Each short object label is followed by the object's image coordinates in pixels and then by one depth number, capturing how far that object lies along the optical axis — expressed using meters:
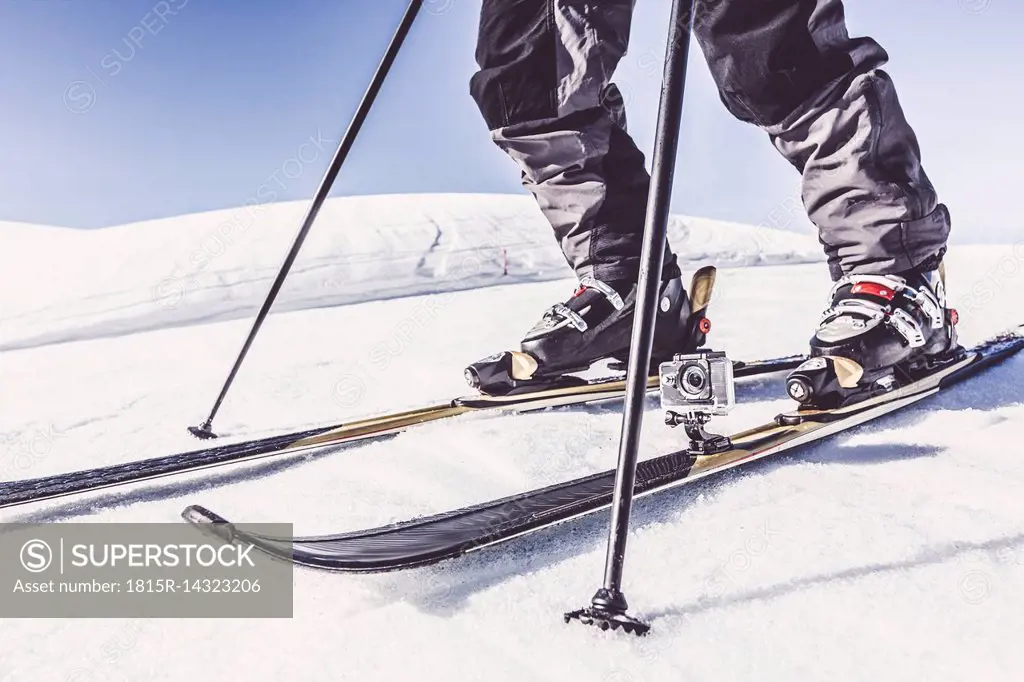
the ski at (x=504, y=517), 0.85
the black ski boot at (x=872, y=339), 1.44
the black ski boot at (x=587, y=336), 1.77
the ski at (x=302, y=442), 1.21
